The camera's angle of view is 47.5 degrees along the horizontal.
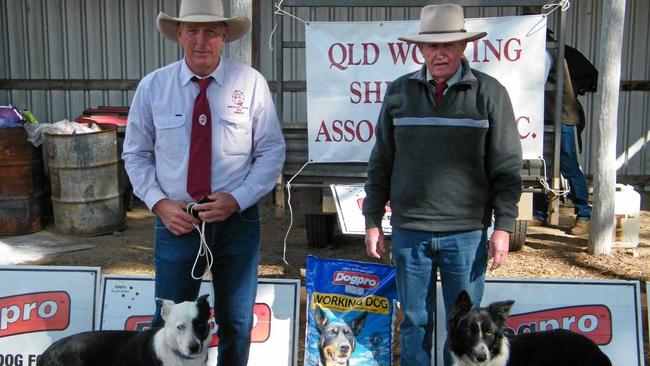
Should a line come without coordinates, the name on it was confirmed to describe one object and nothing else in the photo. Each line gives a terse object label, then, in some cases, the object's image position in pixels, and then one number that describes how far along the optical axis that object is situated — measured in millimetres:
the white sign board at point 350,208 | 5125
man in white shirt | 3102
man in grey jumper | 3109
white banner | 5254
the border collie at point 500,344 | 3148
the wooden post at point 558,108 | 5390
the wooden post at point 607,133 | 6344
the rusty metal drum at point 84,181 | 7652
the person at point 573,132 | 7221
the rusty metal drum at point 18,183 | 7633
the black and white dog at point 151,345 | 3131
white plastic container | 6953
